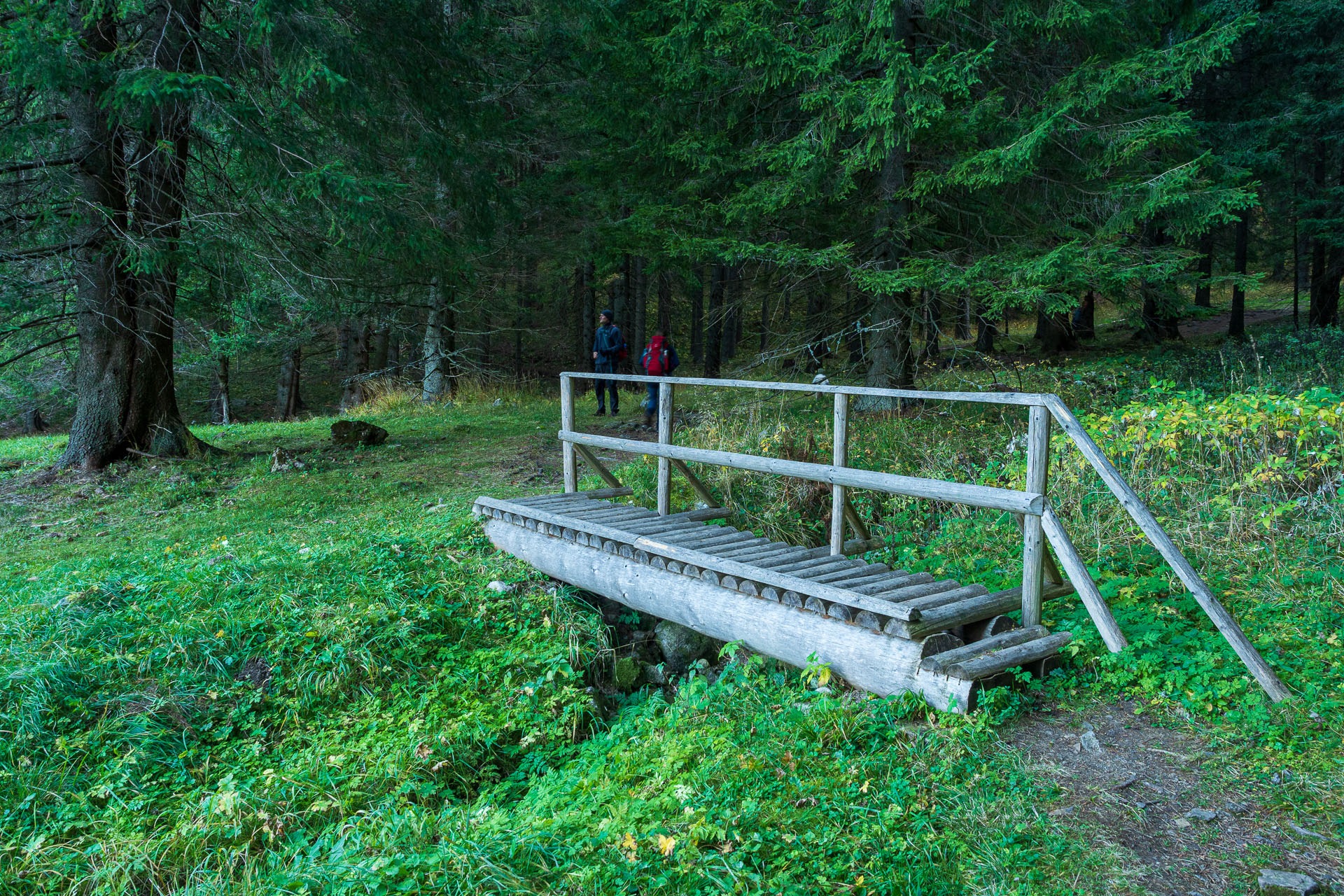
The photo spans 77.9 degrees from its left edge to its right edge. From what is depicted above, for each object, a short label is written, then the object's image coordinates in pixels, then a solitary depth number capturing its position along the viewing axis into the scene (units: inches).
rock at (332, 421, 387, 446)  483.5
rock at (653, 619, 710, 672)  243.1
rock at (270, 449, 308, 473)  425.3
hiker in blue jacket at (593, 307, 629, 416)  534.3
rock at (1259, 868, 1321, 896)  109.4
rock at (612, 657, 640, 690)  233.6
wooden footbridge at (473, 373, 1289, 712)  168.7
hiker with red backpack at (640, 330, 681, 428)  482.6
